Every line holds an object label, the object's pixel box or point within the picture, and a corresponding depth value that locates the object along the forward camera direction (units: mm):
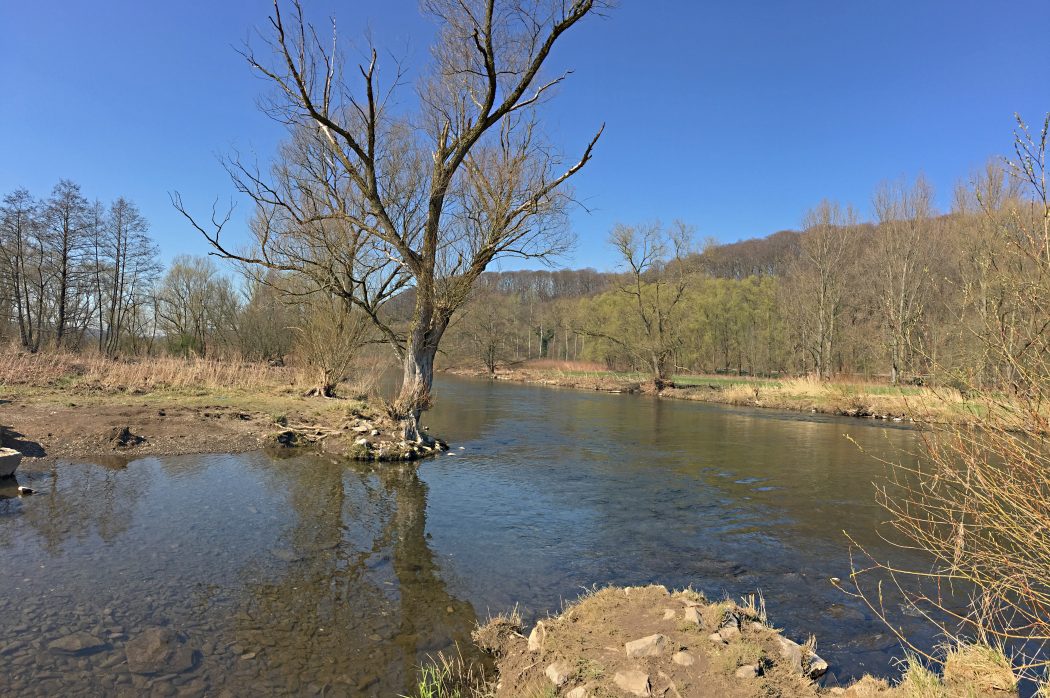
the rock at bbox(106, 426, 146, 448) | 11062
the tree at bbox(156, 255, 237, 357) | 40750
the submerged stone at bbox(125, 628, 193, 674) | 4020
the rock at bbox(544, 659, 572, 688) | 3414
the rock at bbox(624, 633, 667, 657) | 3521
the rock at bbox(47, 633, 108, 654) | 4143
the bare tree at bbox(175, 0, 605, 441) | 10000
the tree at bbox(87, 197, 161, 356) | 35594
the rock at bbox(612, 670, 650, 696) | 3186
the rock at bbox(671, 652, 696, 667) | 3420
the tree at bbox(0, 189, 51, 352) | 30281
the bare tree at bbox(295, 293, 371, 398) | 19453
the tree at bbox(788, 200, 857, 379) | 38500
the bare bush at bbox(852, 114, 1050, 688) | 3205
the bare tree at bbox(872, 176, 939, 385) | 34094
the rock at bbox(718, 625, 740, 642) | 3706
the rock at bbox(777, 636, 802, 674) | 3508
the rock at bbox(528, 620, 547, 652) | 3975
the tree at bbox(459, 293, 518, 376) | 53125
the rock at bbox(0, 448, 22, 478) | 8391
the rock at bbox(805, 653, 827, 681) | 3630
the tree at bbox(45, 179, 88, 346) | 31328
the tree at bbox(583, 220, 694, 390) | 38281
